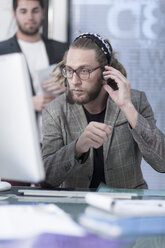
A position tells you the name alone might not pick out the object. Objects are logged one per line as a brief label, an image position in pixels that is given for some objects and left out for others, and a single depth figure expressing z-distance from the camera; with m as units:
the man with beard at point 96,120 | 2.59
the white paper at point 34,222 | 1.70
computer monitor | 1.90
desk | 1.61
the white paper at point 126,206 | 1.99
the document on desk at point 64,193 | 2.24
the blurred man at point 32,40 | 3.55
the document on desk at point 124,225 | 1.66
